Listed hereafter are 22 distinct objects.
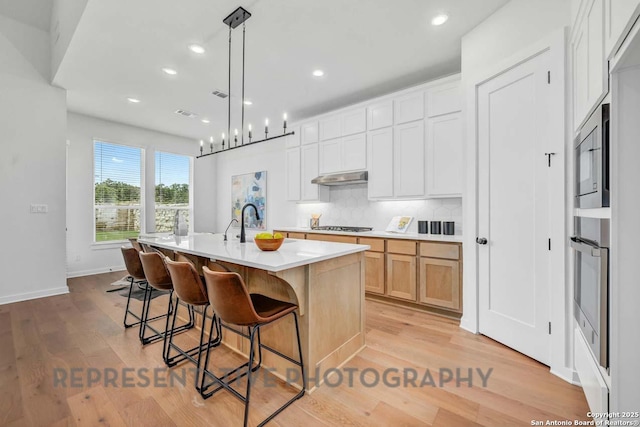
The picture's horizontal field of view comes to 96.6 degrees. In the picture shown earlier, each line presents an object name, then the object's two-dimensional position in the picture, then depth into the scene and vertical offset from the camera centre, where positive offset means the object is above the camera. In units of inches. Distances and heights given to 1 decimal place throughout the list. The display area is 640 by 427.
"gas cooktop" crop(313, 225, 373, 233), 168.3 -9.3
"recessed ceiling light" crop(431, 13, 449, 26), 100.9 +69.7
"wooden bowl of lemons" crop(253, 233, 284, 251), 82.2 -8.3
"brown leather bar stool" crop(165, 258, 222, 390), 73.6 -18.8
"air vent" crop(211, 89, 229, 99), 160.1 +68.5
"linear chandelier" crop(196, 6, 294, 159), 97.0 +68.4
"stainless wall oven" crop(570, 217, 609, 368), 49.3 -13.9
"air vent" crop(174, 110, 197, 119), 192.2 +68.9
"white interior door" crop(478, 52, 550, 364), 84.2 +1.7
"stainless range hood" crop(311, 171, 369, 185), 159.0 +20.3
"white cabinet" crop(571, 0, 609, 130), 52.7 +32.5
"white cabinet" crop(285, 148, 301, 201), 194.7 +28.0
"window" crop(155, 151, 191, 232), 241.3 +22.3
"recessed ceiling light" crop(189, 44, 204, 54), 116.9 +68.9
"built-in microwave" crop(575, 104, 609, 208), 50.4 +10.4
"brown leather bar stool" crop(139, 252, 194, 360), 89.4 -18.8
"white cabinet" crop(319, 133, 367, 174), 161.2 +35.1
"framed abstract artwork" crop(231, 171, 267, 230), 241.0 +15.7
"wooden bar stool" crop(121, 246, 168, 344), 107.2 -18.8
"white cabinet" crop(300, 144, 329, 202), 184.5 +24.9
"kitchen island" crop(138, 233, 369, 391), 72.3 -22.5
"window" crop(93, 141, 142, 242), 210.1 +17.3
